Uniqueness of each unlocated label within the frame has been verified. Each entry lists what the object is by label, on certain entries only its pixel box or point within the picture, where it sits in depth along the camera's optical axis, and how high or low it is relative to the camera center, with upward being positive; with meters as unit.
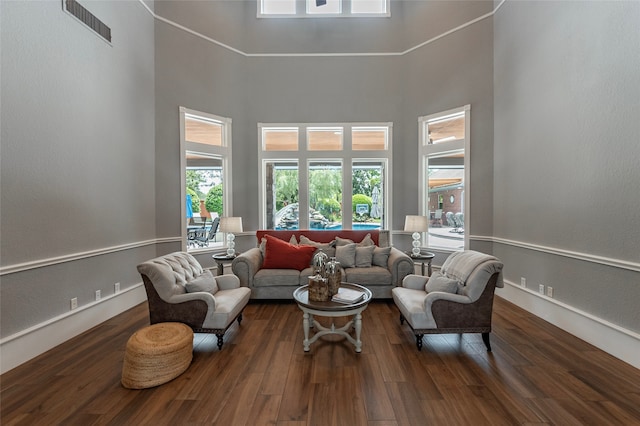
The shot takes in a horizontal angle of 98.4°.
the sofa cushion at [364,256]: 4.28 -0.79
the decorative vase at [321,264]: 2.87 -0.63
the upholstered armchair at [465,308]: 2.68 -1.01
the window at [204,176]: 5.00 +0.57
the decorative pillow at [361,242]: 4.52 -0.60
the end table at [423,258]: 4.45 -0.86
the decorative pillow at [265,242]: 4.48 -0.61
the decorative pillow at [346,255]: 4.23 -0.77
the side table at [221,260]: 4.41 -0.87
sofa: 4.04 -0.90
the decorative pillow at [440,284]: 2.82 -0.84
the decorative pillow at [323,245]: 4.48 -0.66
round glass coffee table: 2.59 -1.00
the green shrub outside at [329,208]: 5.86 -0.06
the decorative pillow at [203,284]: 2.85 -0.84
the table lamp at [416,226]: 4.61 -0.35
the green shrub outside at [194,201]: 5.14 +0.08
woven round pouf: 2.16 -1.22
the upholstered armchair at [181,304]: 2.69 -0.97
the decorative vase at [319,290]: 2.78 -0.85
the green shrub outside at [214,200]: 5.35 +0.11
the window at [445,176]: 4.99 +0.55
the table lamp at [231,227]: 4.57 -0.36
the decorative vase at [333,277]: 2.84 -0.74
